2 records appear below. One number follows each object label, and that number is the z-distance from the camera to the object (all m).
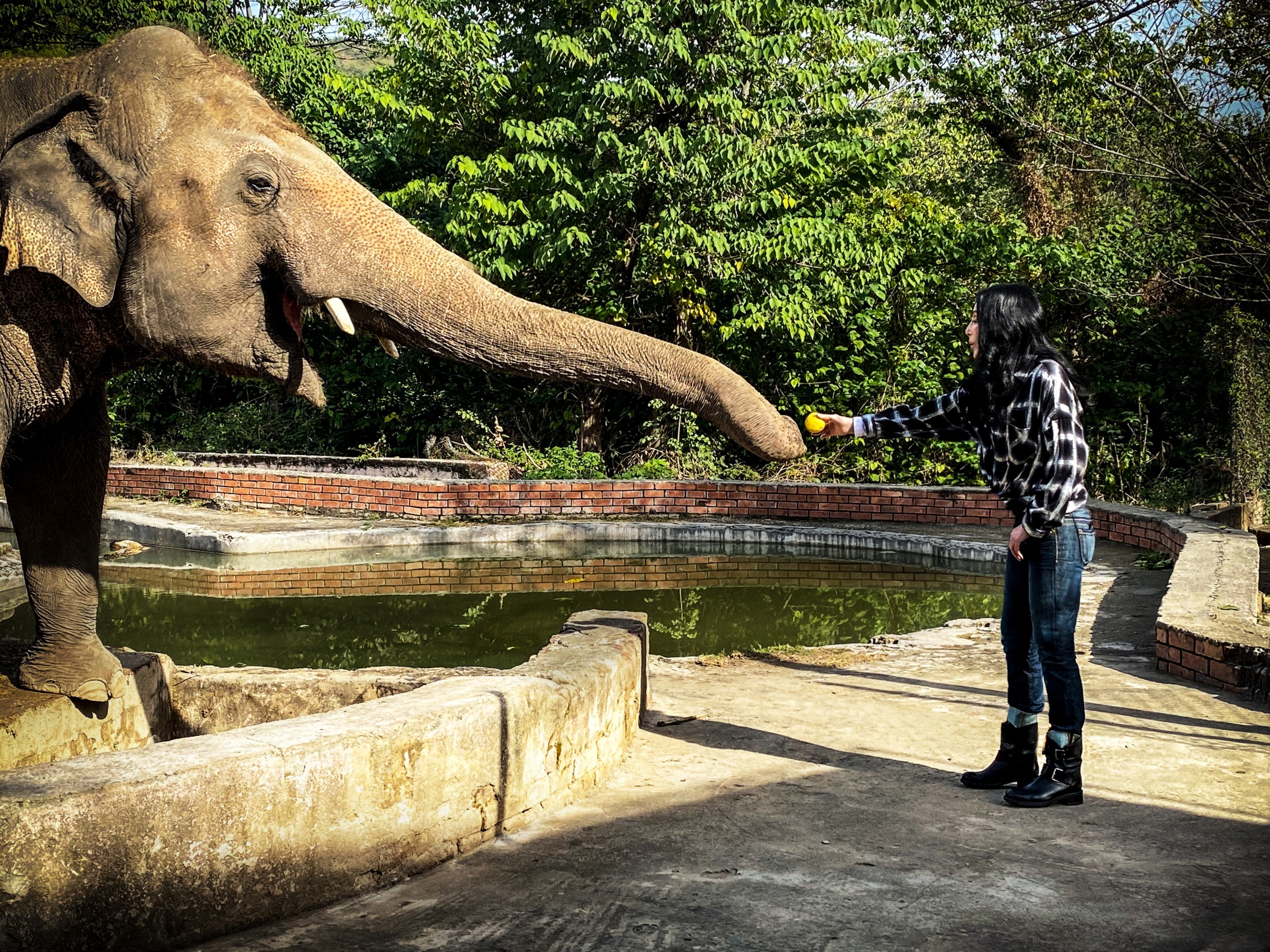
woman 4.27
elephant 3.80
